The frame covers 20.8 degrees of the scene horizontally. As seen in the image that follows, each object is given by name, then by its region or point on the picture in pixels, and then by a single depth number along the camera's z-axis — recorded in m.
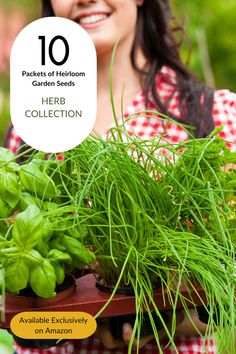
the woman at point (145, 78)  1.28
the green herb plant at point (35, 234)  0.71
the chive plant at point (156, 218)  0.76
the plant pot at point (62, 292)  0.77
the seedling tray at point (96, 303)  0.77
